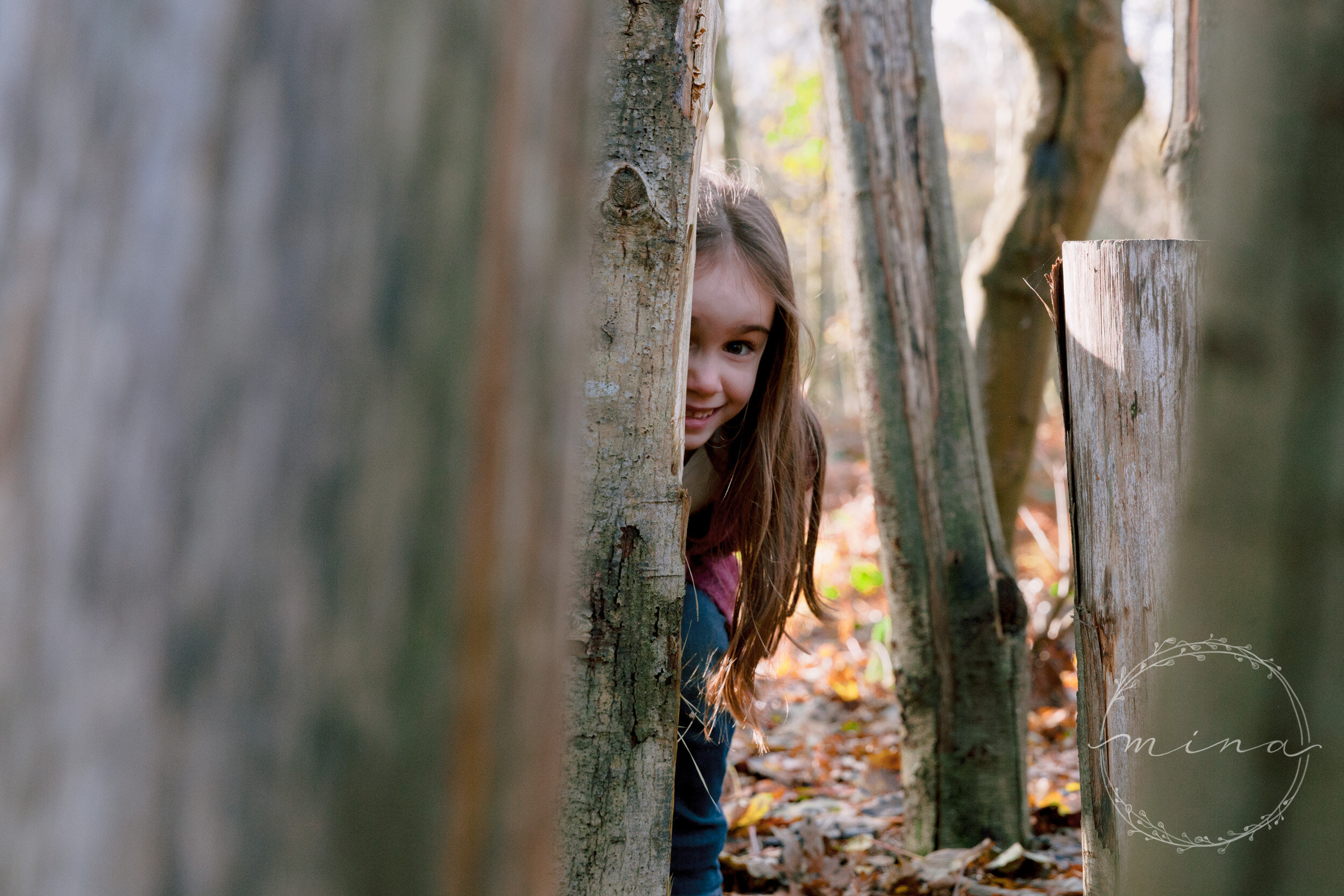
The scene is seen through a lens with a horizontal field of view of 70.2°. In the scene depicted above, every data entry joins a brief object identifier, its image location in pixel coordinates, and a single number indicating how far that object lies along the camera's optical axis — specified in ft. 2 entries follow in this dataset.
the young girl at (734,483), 7.39
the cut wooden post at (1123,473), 5.47
